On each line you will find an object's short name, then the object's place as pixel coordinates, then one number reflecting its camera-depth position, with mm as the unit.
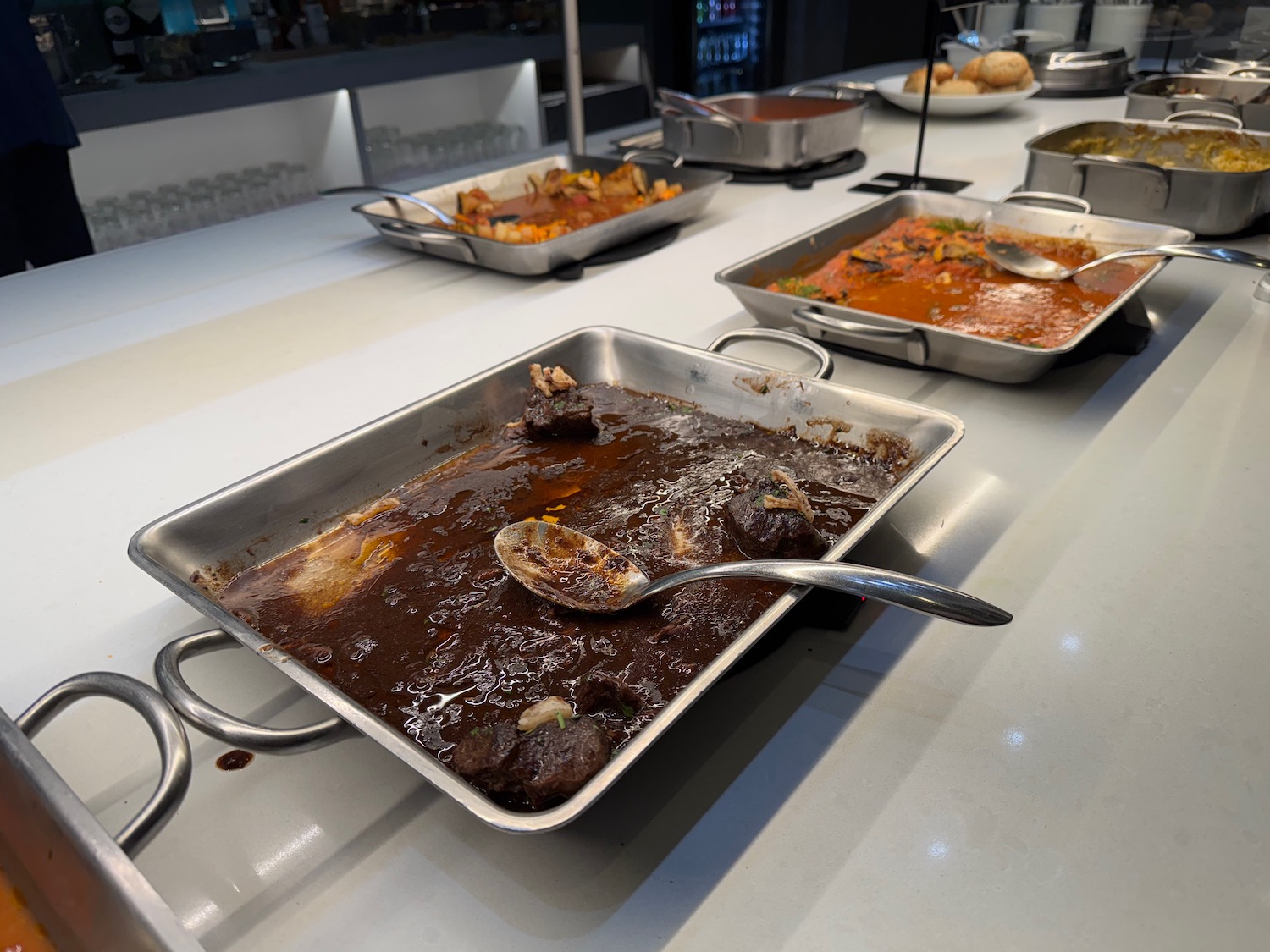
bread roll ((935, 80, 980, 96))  2266
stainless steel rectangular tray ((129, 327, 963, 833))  497
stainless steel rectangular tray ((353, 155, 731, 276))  1396
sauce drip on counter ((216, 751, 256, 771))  600
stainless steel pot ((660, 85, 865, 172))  1844
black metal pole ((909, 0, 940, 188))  1588
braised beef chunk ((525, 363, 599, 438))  891
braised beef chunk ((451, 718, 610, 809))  492
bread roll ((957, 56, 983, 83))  2281
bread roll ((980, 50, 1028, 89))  2232
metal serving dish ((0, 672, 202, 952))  378
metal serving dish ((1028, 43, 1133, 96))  2561
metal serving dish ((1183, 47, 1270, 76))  2238
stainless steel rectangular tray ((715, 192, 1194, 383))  985
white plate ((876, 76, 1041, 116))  2223
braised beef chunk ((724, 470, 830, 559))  678
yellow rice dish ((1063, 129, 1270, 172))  1659
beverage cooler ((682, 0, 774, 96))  4707
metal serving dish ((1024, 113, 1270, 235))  1419
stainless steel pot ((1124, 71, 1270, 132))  1956
